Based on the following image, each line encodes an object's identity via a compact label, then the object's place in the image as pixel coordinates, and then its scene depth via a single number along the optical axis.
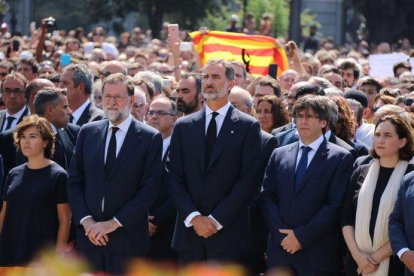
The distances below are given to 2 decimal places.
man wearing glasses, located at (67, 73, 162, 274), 19.16
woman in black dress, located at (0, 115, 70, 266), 19.73
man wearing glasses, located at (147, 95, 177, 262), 20.87
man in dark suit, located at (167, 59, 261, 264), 19.19
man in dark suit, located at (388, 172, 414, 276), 17.78
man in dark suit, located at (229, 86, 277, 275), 20.16
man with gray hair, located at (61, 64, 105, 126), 23.91
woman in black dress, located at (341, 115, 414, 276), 18.39
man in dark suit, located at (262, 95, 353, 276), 18.91
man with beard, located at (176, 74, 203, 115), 23.75
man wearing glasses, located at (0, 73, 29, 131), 24.69
